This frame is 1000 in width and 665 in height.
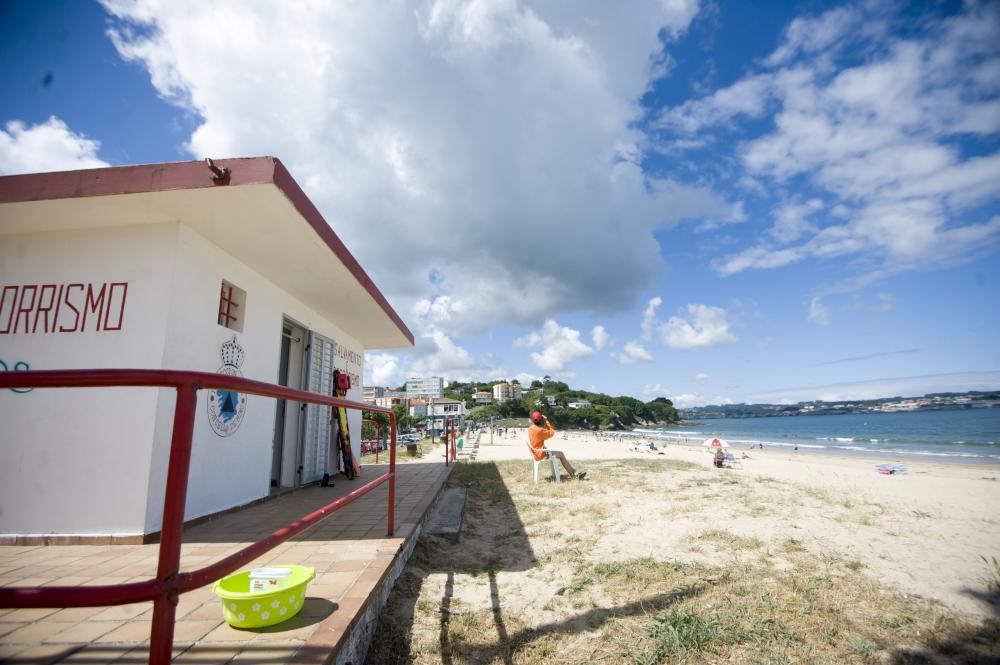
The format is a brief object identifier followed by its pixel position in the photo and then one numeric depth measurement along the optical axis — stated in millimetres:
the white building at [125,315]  3613
